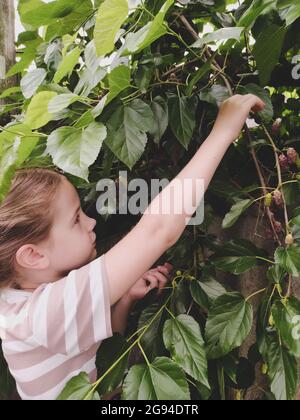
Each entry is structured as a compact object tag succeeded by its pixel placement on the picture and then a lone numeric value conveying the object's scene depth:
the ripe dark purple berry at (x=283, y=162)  0.76
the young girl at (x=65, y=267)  0.63
